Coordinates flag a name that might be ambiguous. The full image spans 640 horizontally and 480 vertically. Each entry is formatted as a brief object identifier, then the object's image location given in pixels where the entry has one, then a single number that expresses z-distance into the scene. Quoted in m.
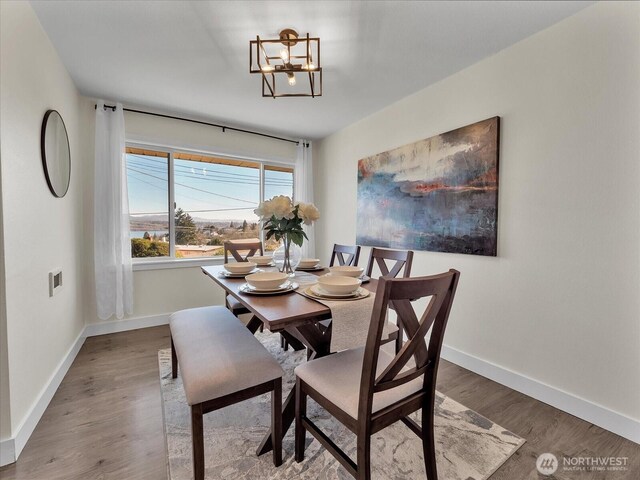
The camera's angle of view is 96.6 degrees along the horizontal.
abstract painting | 2.07
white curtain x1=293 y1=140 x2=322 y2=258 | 3.97
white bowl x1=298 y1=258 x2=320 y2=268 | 2.09
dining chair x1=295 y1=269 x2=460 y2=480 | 0.95
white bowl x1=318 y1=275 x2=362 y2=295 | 1.30
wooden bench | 1.15
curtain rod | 2.93
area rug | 1.28
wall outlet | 1.90
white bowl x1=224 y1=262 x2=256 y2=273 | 1.86
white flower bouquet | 1.62
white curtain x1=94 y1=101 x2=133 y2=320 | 2.75
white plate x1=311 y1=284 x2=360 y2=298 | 1.31
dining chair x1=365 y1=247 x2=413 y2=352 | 1.93
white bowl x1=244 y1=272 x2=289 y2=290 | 1.40
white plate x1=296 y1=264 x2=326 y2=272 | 2.07
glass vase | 1.79
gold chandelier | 1.67
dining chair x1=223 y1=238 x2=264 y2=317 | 2.35
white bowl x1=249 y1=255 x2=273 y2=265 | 2.23
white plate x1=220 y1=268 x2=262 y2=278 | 1.84
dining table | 1.08
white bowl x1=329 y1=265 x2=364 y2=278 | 1.70
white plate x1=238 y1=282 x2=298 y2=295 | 1.40
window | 3.15
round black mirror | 1.82
